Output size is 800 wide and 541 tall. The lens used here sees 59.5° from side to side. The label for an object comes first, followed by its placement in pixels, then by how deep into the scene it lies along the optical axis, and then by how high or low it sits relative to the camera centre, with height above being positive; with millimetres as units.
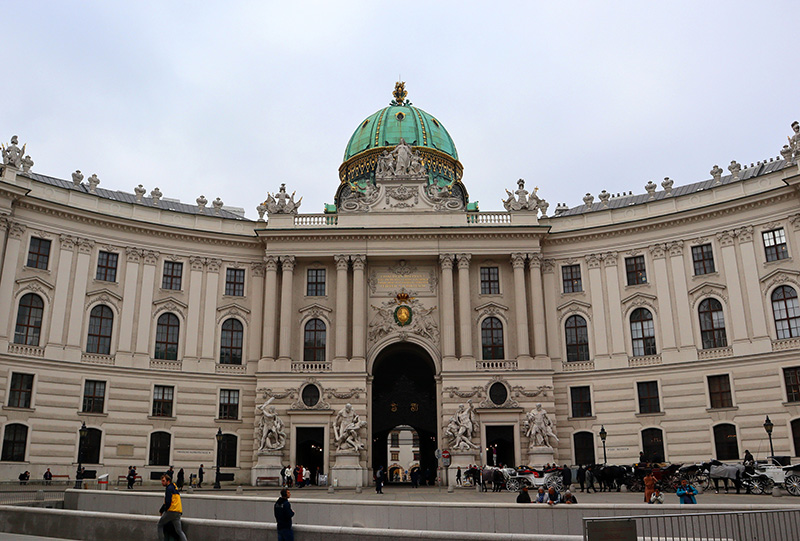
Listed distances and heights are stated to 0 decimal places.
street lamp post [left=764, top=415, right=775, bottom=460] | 35156 +1315
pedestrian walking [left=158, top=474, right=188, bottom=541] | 15898 -1191
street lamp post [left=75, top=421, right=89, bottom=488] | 35188 +355
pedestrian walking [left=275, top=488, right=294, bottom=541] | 15773 -1363
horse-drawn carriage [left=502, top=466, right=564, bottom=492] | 34031 -1132
